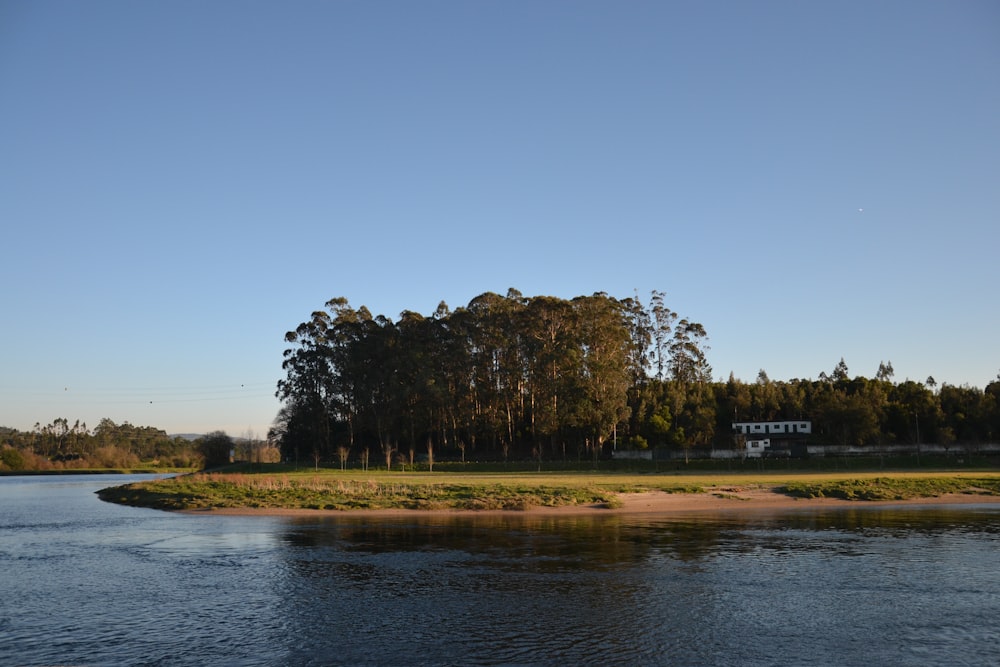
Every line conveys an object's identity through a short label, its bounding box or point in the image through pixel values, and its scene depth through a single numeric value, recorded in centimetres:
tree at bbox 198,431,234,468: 11675
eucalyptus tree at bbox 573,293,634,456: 8869
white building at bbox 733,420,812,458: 9800
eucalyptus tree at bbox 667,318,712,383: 11612
